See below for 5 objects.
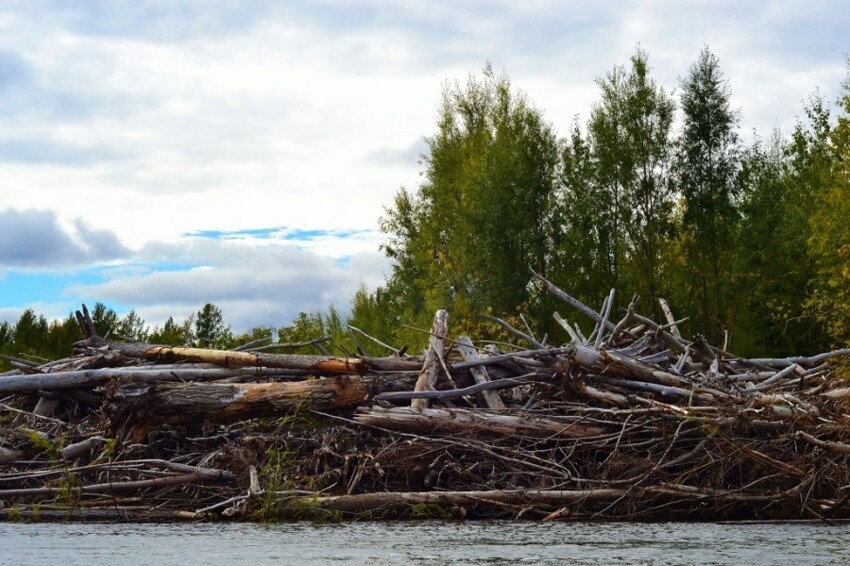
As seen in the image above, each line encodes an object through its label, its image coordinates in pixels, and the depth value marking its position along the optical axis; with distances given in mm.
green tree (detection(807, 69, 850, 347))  30856
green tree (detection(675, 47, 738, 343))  38344
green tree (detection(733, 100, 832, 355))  37094
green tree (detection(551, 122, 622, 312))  40125
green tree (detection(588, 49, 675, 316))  40000
